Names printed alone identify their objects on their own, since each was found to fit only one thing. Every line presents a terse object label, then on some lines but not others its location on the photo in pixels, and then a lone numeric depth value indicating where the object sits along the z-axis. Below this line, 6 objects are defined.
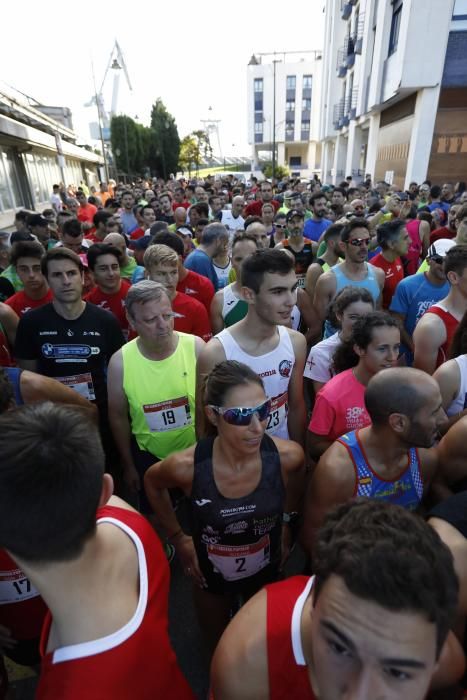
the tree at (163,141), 52.25
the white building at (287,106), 76.25
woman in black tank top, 1.93
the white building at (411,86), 16.55
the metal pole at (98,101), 26.01
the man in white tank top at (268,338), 2.70
